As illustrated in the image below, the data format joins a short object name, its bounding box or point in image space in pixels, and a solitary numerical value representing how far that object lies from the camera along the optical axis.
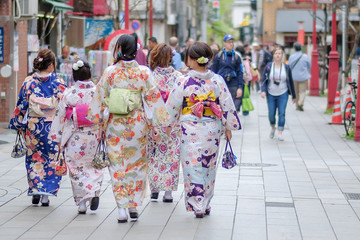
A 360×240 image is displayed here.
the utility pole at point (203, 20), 49.37
